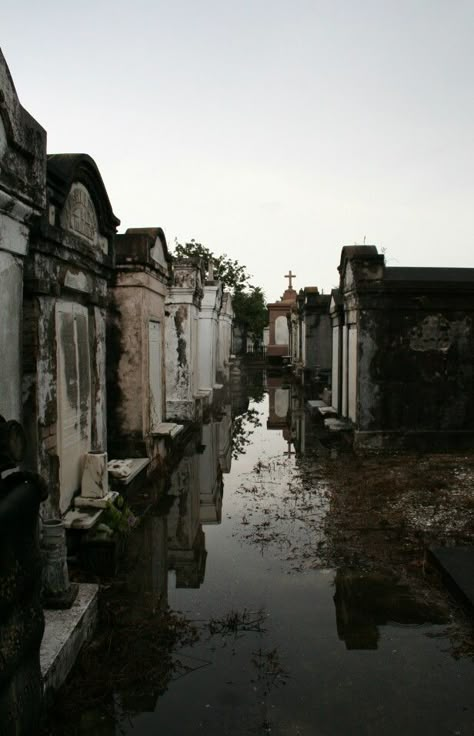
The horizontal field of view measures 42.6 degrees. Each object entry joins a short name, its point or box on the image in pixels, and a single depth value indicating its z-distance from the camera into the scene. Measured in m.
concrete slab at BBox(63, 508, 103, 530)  4.61
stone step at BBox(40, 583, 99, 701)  2.95
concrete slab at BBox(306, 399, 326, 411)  13.31
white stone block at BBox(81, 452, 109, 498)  5.20
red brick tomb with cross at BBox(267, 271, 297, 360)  31.67
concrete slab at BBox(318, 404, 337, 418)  11.49
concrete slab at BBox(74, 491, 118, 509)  5.08
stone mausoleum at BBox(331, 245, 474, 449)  9.02
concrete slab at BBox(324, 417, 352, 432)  9.81
